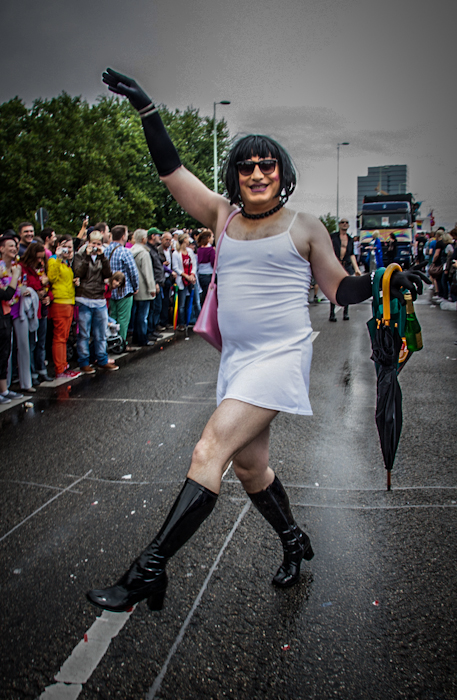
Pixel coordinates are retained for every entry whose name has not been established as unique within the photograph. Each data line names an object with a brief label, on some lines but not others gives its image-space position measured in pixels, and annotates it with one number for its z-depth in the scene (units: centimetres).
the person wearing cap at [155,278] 1070
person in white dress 218
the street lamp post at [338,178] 5900
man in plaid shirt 918
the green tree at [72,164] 3356
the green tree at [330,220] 7798
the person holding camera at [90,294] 789
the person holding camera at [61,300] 755
